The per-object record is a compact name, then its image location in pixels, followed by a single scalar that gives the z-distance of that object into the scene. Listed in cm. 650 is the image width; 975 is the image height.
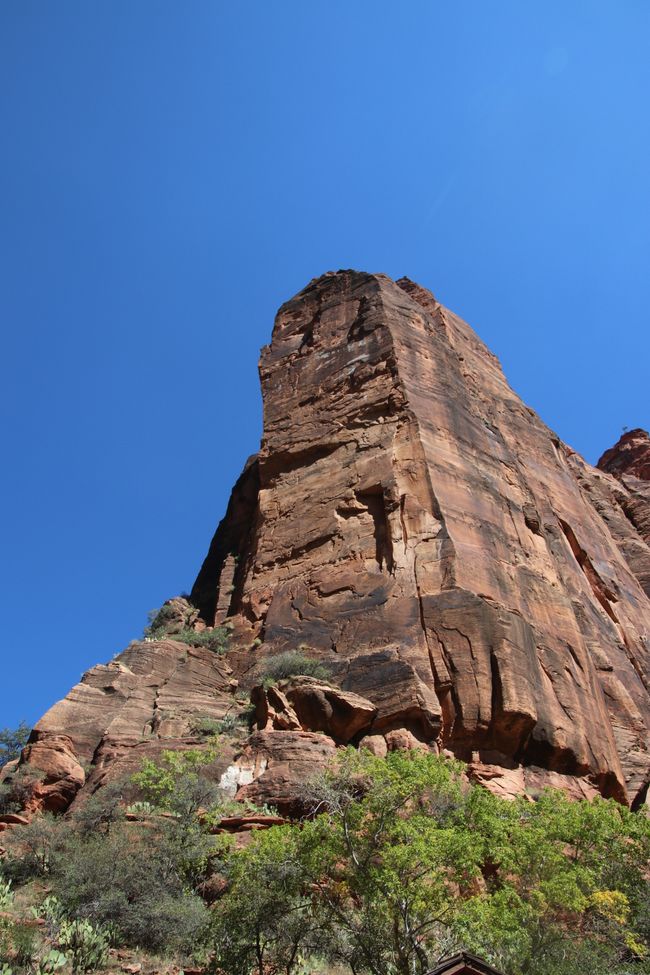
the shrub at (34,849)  1432
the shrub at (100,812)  1536
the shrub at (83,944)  1136
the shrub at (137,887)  1226
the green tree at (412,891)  1132
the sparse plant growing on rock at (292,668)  1992
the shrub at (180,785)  1521
